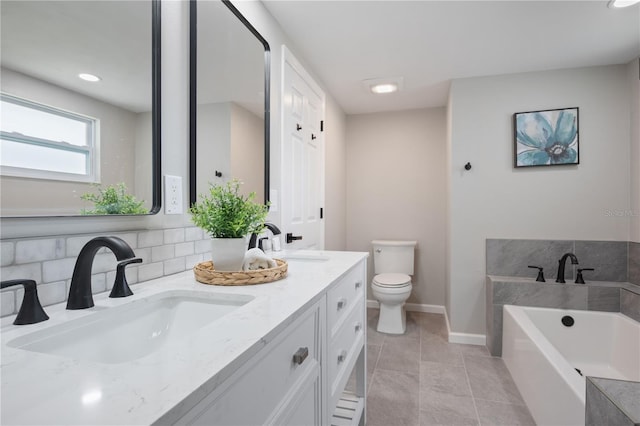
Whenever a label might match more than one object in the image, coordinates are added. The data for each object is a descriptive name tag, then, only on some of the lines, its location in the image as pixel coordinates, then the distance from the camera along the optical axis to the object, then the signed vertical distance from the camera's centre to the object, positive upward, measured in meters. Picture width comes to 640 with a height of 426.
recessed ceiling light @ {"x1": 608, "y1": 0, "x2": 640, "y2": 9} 1.80 +1.14
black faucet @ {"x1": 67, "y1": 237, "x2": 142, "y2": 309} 0.78 -0.13
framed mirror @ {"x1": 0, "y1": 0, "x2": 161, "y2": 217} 0.74 +0.28
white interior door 2.17 +0.39
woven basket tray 1.03 -0.20
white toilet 3.05 -0.65
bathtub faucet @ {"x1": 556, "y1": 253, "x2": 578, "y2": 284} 2.51 -0.43
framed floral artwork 2.66 +0.60
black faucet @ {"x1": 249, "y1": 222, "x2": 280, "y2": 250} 1.55 -0.11
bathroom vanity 0.41 -0.23
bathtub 1.54 -0.87
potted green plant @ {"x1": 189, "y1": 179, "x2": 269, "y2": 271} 1.07 -0.04
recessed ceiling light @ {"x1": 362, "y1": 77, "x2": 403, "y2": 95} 2.93 +1.16
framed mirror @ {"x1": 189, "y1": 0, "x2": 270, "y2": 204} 1.33 +0.52
